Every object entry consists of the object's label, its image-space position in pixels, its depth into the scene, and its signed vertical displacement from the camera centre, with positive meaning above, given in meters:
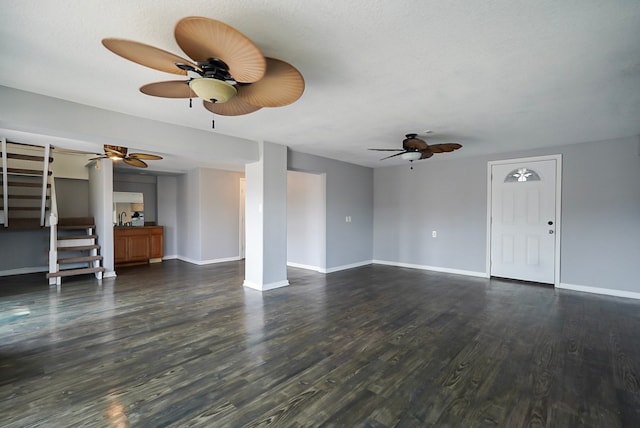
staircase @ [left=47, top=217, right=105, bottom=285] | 5.10 -0.70
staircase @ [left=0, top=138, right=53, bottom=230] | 4.67 +0.42
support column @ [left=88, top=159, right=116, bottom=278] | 5.57 -0.04
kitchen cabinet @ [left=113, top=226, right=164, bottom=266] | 6.59 -0.79
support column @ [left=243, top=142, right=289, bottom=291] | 4.64 -0.15
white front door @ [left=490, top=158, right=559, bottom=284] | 4.95 -0.20
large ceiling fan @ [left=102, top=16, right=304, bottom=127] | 1.40 +0.79
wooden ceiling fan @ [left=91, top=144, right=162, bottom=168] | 4.30 +0.82
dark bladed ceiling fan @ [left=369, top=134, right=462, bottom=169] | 3.90 +0.80
